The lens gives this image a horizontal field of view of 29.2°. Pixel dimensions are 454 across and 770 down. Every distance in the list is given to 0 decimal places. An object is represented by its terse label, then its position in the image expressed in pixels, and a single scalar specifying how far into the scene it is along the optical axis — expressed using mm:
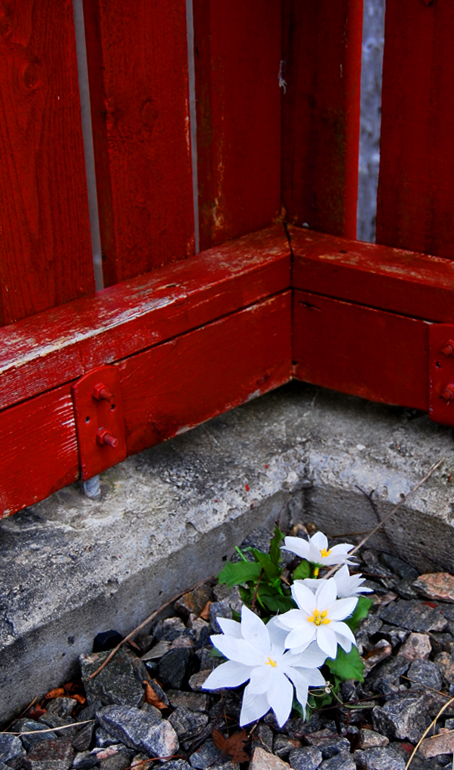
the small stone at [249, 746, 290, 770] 1467
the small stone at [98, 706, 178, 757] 1527
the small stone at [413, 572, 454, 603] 1858
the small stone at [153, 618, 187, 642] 1814
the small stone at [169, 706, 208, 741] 1565
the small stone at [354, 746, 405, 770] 1485
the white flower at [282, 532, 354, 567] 1537
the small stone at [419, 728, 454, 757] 1519
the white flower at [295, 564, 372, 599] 1504
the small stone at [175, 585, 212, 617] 1865
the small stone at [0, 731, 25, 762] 1543
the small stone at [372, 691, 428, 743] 1543
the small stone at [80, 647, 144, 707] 1631
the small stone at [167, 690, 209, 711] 1622
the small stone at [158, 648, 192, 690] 1693
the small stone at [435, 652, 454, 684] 1673
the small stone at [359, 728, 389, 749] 1530
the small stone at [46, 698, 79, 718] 1653
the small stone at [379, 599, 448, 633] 1787
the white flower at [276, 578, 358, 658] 1382
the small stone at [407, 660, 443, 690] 1644
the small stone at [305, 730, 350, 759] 1515
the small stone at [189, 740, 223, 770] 1500
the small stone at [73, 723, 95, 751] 1561
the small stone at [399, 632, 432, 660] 1716
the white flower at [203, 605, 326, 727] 1373
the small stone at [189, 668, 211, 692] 1668
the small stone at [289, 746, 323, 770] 1482
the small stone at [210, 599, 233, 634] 1821
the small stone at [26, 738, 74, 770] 1516
